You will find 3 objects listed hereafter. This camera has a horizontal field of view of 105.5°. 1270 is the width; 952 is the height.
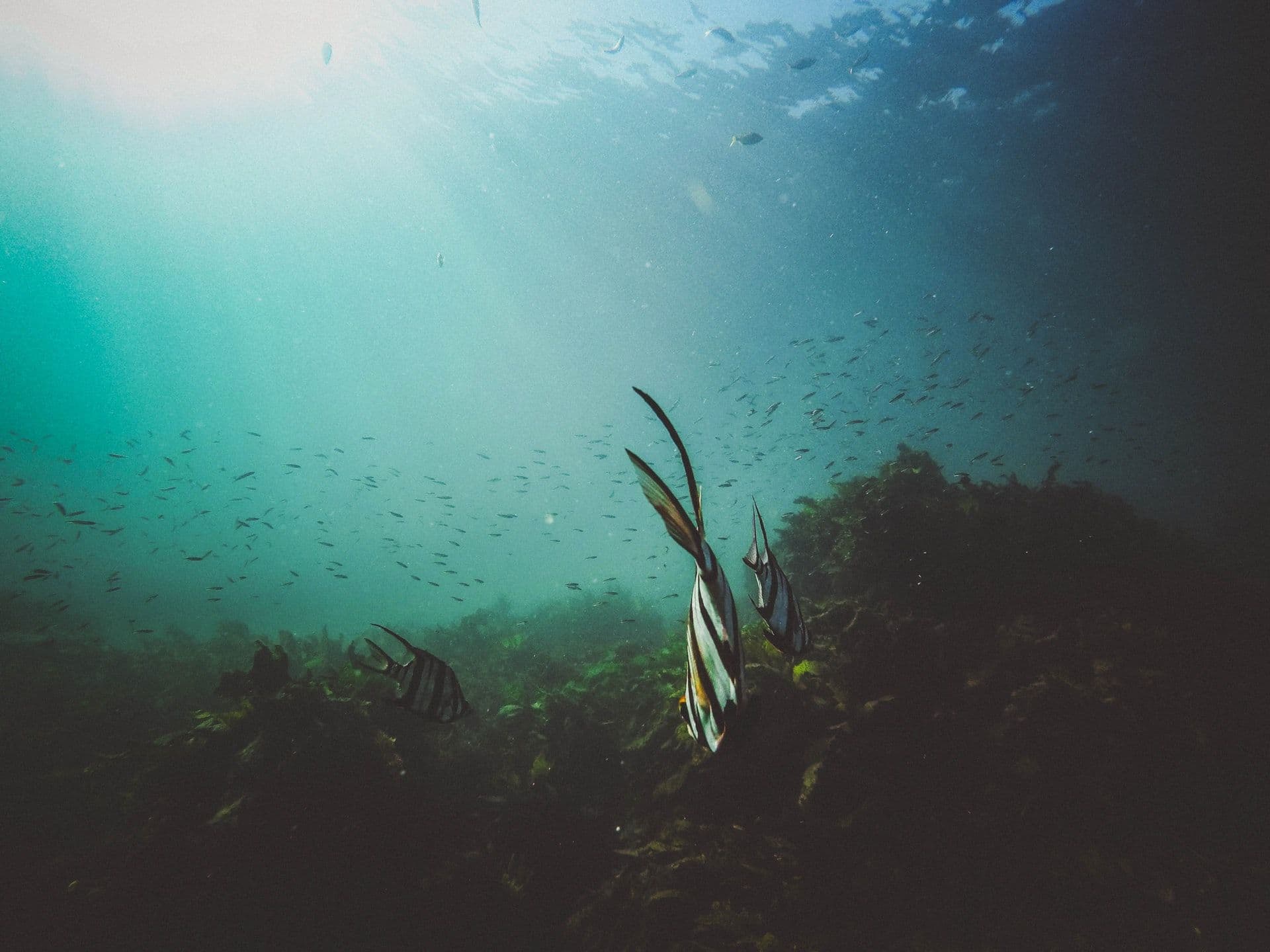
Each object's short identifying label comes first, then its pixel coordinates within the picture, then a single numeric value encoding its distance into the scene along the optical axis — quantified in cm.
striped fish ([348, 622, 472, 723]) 346
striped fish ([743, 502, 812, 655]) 211
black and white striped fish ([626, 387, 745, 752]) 134
